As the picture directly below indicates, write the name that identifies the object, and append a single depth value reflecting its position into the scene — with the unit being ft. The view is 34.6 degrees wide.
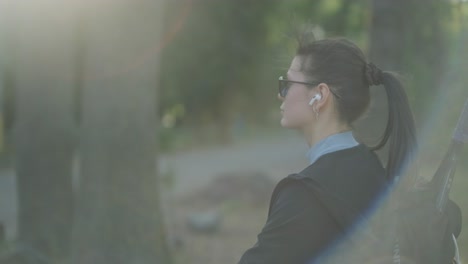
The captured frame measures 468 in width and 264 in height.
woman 7.23
